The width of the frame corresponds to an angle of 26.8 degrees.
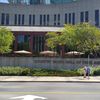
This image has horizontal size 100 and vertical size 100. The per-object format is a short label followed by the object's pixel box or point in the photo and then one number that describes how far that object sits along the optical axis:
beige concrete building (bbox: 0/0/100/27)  52.87
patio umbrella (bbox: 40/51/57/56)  35.53
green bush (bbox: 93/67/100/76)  24.34
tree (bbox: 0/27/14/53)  29.94
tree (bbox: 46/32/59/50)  32.84
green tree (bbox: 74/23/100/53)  29.70
